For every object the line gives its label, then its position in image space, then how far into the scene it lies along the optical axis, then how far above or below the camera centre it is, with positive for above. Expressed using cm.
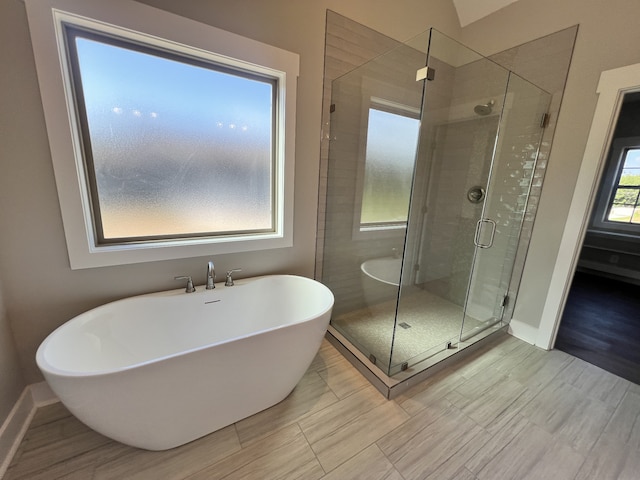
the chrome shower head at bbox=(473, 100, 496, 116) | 231 +80
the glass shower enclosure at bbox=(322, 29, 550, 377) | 201 +2
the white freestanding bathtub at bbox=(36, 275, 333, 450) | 101 -89
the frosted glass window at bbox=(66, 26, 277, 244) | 144 +25
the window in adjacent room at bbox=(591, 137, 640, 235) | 359 +14
